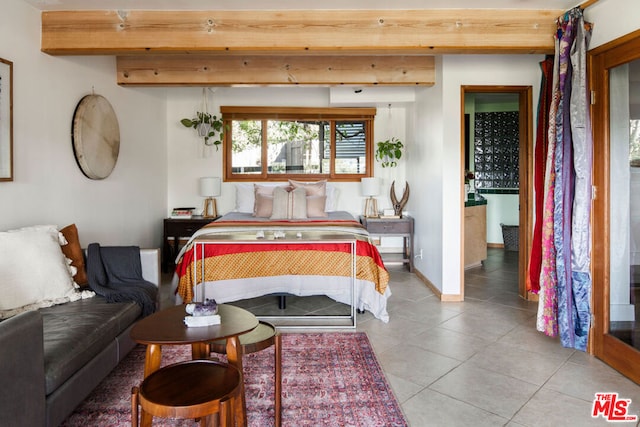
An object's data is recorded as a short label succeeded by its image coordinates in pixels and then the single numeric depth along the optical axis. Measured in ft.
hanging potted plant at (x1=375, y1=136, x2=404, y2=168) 19.36
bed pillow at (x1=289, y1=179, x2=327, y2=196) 18.18
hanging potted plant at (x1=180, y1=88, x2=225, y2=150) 19.03
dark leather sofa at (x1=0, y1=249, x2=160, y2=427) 5.08
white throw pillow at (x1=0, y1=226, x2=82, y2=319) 8.00
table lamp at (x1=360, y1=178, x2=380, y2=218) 19.11
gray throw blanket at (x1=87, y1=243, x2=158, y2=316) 9.26
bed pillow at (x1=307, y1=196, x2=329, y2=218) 17.29
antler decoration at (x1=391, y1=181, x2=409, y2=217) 19.35
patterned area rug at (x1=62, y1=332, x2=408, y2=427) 6.91
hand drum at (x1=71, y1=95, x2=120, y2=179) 12.35
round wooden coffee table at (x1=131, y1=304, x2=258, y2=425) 5.97
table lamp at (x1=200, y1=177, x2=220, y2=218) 19.16
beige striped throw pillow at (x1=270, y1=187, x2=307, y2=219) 16.83
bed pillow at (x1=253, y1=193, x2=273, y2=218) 17.40
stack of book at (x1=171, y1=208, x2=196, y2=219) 18.77
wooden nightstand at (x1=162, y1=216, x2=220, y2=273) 18.29
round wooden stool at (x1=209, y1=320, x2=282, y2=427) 6.73
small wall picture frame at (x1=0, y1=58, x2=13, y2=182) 9.54
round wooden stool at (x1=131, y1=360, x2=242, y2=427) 4.84
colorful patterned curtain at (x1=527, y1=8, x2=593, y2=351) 9.37
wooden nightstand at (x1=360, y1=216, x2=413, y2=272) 18.28
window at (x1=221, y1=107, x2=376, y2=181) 20.36
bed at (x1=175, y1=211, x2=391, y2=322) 11.98
